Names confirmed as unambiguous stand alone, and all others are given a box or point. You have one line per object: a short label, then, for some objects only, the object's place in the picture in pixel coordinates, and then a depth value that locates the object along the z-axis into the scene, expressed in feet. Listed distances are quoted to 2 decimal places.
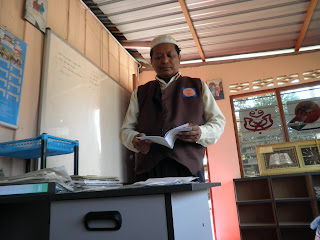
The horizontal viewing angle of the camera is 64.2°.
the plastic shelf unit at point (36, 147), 4.34
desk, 1.89
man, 3.79
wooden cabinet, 9.13
